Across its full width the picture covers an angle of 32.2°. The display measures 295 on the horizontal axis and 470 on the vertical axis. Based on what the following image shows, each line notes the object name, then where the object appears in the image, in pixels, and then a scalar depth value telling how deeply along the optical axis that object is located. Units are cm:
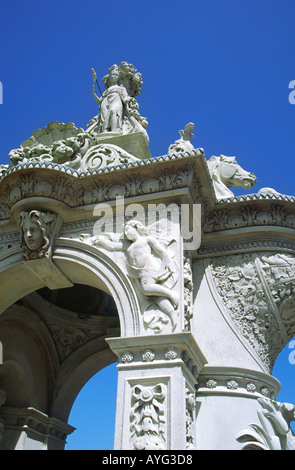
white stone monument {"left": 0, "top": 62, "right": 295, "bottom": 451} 489
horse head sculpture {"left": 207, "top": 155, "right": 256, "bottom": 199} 714
